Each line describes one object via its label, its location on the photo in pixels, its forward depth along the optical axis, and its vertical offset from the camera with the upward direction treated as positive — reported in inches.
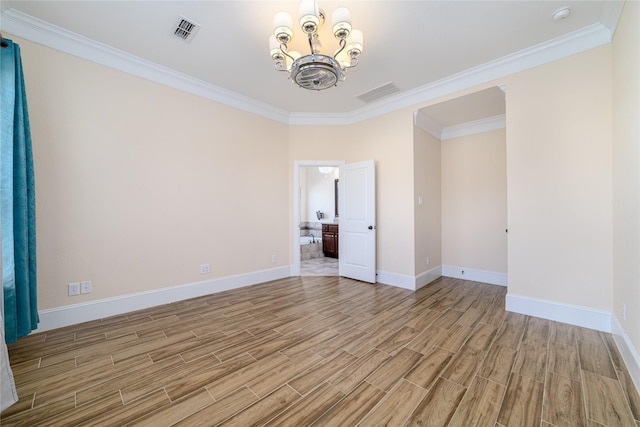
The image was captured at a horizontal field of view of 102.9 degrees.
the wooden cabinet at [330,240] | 271.7 -31.0
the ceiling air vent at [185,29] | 99.5 +74.7
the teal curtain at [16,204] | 82.8 +3.6
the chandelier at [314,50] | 79.2 +57.8
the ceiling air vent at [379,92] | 149.4 +72.4
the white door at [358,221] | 174.9 -7.3
